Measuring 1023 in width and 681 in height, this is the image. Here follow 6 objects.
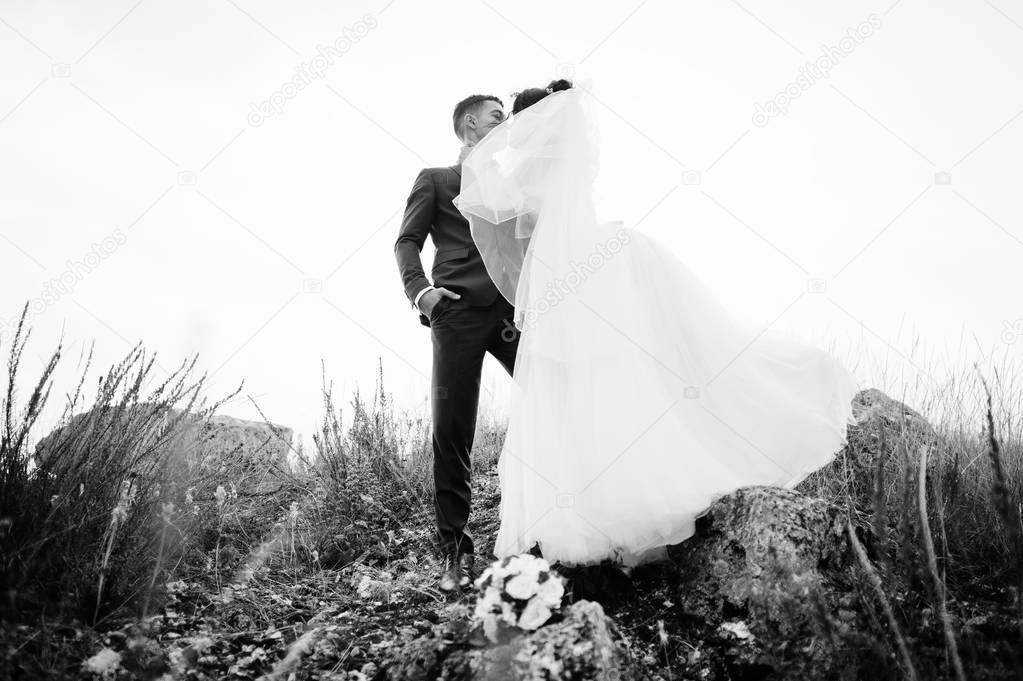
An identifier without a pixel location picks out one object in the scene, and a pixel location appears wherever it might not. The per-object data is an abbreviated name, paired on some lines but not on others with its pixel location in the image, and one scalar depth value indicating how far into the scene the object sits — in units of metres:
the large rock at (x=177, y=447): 2.54
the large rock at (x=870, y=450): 3.28
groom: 3.07
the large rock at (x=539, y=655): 1.62
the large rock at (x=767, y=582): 1.99
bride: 2.36
